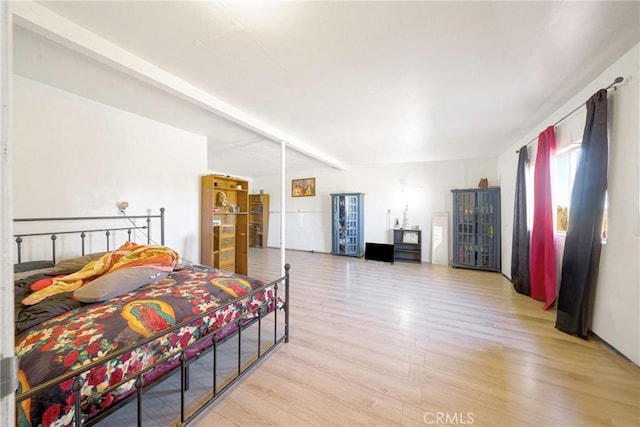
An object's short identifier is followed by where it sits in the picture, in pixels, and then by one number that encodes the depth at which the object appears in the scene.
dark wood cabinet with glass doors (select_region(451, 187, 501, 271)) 4.76
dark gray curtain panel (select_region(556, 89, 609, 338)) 2.12
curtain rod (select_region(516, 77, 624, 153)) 1.89
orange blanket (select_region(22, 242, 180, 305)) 1.64
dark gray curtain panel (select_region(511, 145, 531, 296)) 3.47
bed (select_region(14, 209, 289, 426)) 1.02
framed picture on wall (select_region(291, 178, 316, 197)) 7.21
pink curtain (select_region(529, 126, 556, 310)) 2.90
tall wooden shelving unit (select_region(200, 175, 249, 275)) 3.79
